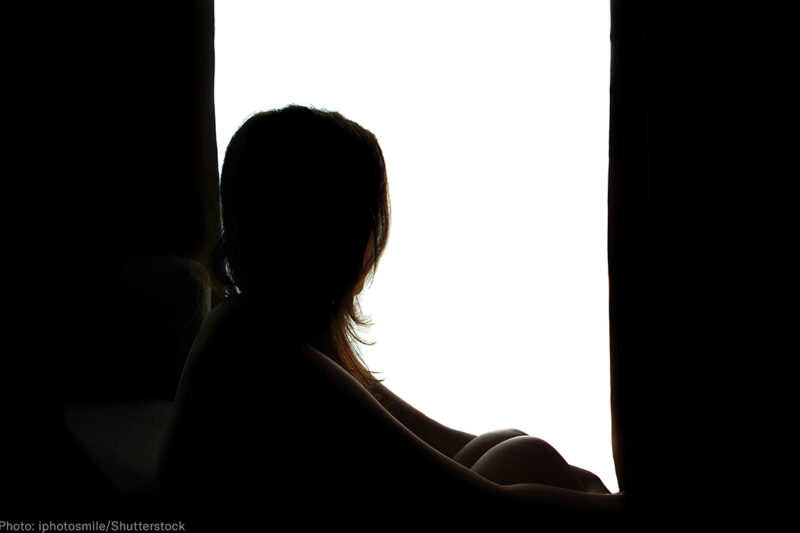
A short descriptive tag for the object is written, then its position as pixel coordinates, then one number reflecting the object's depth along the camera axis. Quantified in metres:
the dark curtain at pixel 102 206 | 1.17
